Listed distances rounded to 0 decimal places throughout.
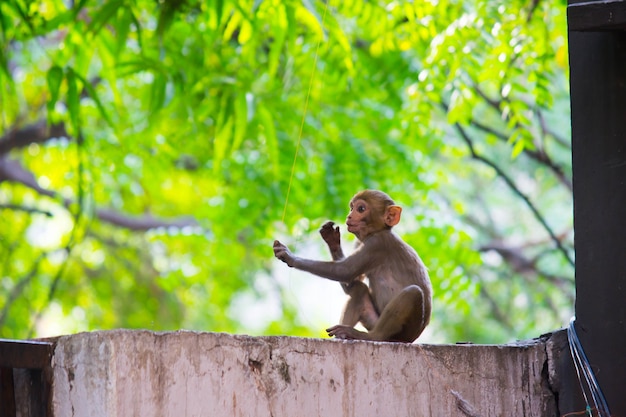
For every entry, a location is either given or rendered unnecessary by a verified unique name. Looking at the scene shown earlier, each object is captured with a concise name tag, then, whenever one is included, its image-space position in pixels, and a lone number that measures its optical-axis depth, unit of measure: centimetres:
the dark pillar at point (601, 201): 734
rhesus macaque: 873
